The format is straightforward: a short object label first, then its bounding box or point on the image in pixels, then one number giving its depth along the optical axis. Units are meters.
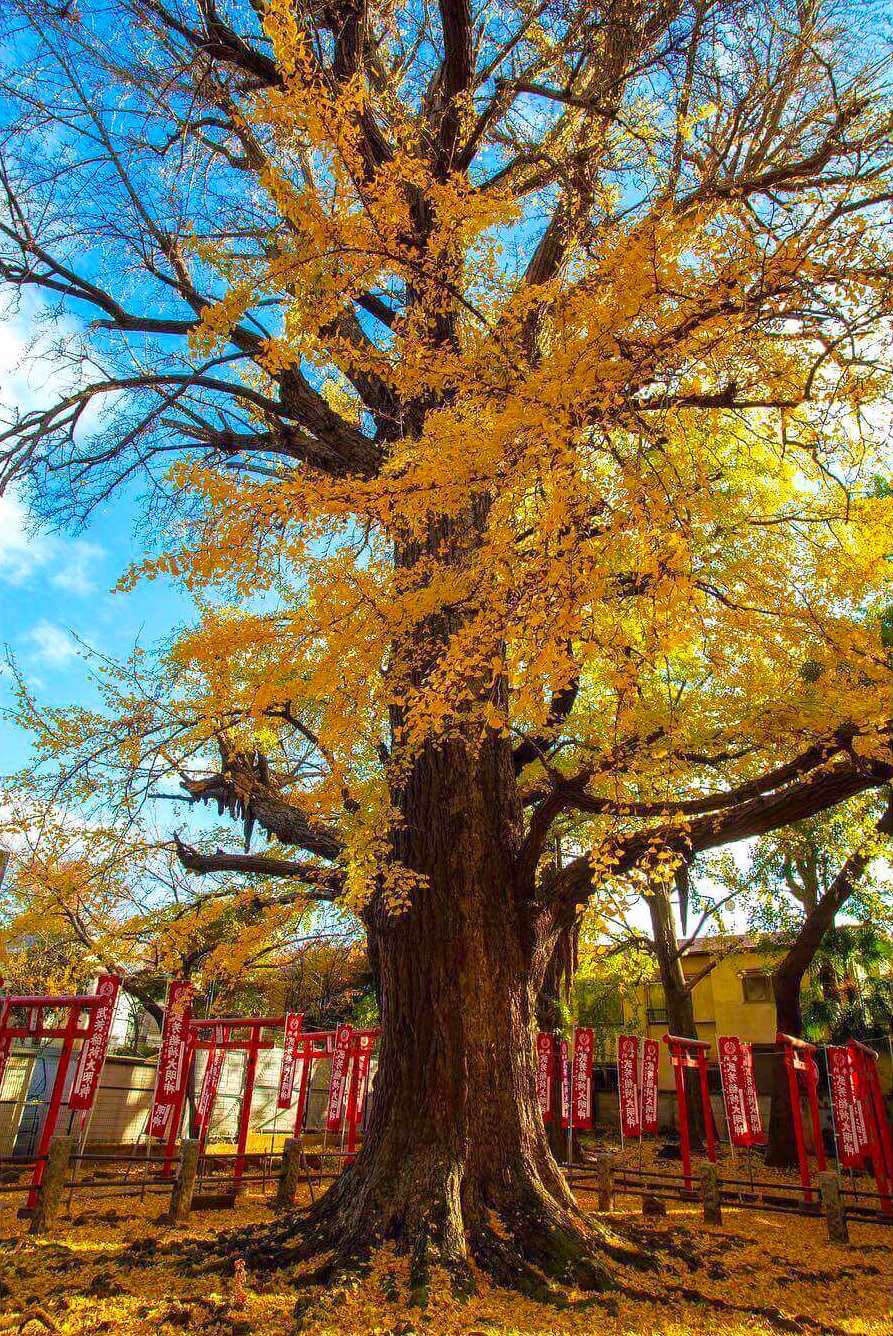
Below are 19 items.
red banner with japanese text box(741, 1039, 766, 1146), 10.05
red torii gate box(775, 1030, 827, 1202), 9.02
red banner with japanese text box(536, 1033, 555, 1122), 11.05
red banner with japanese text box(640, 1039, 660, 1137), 11.58
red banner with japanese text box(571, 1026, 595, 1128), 11.20
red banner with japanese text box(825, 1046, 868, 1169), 9.04
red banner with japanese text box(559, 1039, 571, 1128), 11.02
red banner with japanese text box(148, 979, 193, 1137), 8.41
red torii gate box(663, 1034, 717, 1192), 9.58
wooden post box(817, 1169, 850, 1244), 6.71
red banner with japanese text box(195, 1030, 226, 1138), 9.38
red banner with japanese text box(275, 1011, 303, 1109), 9.96
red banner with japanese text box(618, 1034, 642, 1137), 11.30
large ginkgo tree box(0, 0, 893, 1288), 3.58
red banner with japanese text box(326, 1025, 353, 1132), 10.34
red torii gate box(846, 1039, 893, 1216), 8.31
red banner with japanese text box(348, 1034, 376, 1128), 10.12
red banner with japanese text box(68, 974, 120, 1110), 8.18
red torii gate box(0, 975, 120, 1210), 7.25
